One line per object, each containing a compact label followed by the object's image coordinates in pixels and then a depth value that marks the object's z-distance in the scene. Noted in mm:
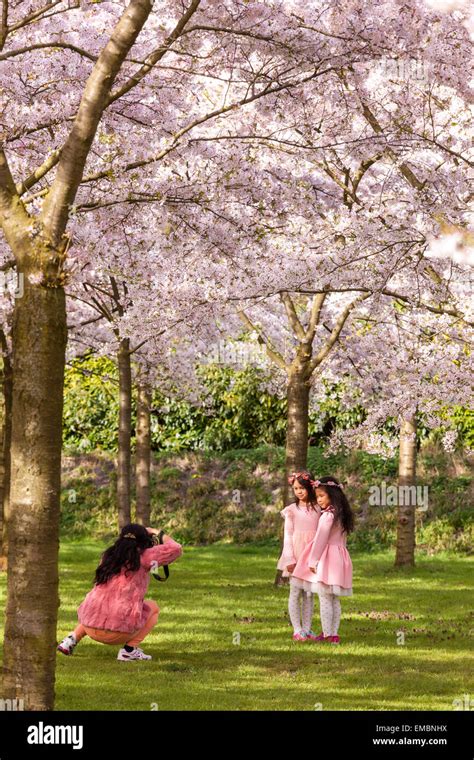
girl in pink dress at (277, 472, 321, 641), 14211
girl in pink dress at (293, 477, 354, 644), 13695
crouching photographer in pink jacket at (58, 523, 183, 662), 12180
